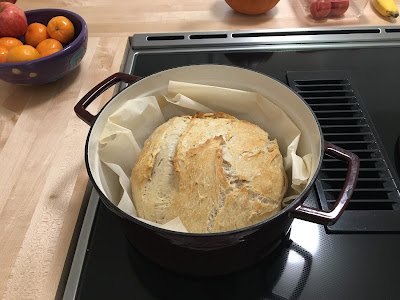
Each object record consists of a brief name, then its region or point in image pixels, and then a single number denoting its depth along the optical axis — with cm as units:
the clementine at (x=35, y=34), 89
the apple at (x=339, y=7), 104
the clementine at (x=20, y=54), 81
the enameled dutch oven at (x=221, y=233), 44
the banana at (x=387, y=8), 104
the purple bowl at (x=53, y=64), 79
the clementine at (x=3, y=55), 82
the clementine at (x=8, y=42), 85
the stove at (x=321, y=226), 56
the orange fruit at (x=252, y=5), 103
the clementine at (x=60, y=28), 87
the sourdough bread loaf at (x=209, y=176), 52
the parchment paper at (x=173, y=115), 58
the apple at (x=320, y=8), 104
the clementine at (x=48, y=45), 85
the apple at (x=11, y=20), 86
